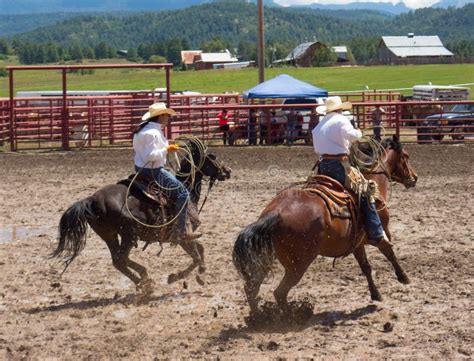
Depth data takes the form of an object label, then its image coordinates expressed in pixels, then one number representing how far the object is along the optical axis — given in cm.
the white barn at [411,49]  14725
